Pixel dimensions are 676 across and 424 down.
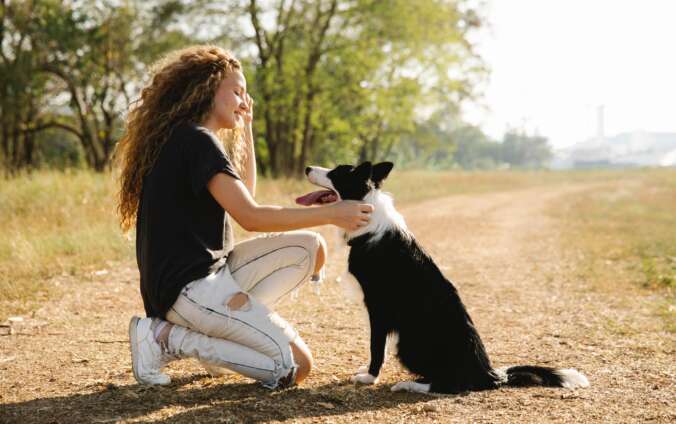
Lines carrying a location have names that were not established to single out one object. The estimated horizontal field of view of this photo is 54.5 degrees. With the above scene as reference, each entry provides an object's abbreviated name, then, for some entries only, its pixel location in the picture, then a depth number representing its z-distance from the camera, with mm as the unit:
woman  3473
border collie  3691
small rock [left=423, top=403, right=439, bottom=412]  3439
